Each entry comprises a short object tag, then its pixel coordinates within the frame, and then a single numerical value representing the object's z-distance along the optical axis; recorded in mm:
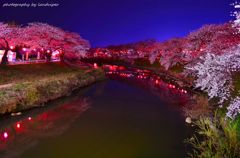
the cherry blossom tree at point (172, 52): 21611
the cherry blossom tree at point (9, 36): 20495
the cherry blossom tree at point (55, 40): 24520
